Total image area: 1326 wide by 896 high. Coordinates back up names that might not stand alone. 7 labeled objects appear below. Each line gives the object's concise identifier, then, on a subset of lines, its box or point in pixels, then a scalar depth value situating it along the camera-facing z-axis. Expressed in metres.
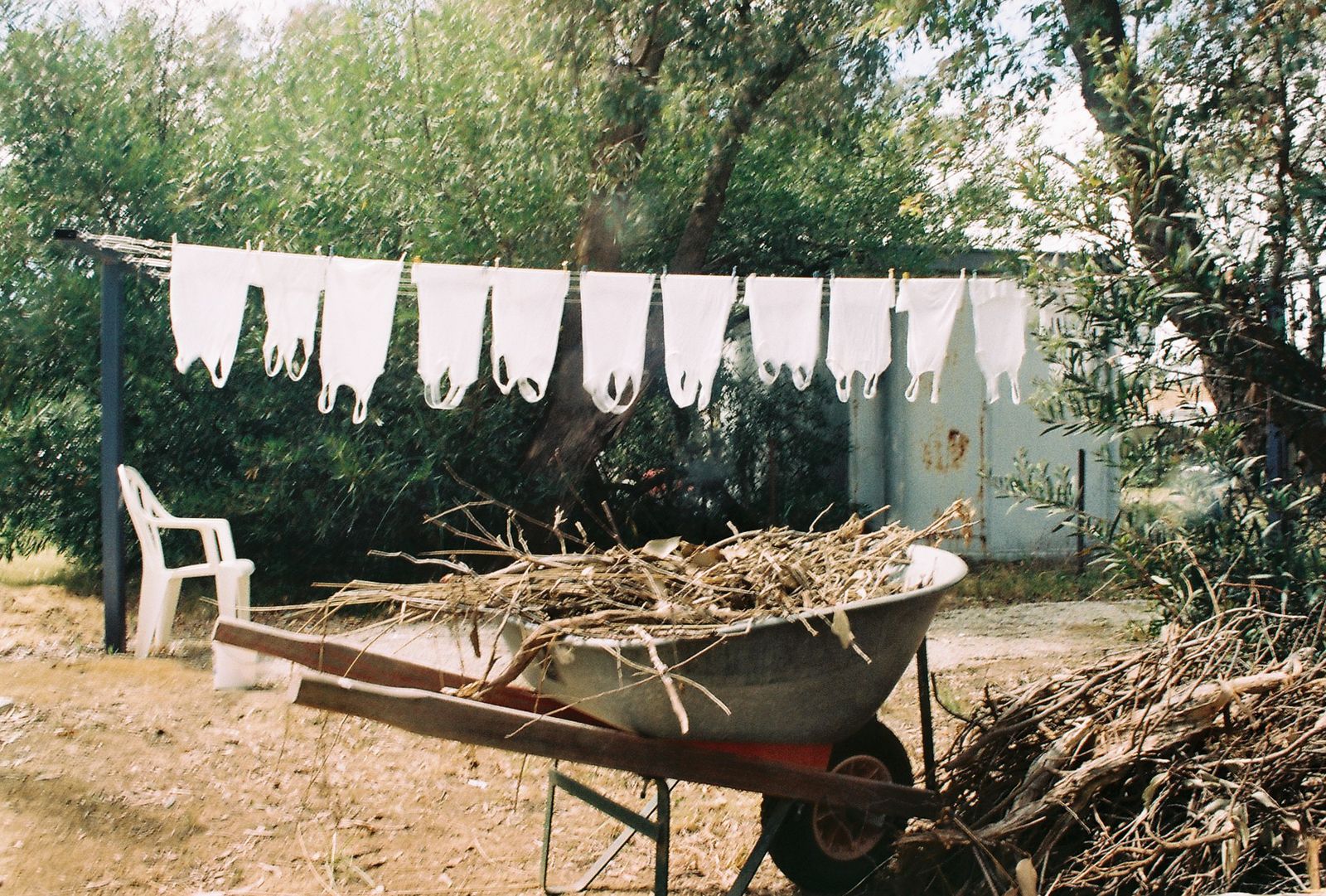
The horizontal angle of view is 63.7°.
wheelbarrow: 2.42
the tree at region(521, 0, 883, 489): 8.37
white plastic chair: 5.88
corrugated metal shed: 10.09
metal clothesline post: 6.32
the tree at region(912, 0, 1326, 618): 3.56
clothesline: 5.97
